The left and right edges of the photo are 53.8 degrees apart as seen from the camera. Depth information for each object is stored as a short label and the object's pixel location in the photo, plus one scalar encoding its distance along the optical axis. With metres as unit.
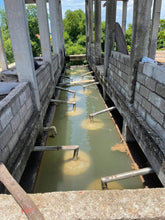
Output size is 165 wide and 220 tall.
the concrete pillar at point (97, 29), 10.12
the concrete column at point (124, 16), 14.62
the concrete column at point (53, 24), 10.00
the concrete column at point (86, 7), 18.19
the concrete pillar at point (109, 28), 6.98
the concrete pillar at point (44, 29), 6.73
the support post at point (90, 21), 14.72
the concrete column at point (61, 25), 17.30
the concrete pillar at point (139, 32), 3.81
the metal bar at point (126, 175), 3.41
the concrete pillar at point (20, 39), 3.78
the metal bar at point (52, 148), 4.44
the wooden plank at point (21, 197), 1.58
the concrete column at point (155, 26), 8.77
